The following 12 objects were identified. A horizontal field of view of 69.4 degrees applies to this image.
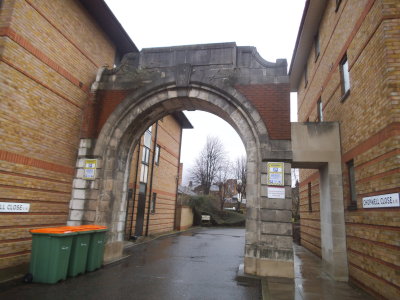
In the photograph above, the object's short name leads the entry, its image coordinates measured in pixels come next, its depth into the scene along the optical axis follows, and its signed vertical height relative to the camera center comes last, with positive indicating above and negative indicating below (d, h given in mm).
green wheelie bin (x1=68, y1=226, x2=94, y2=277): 7039 -1135
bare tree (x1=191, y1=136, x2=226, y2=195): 42000 +6708
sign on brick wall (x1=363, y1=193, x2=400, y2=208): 5200 +383
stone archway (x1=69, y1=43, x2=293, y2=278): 8055 +3041
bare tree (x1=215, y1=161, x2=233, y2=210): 44062 +5369
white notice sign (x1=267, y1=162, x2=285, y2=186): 8164 +1169
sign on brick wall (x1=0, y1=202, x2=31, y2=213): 6770 -116
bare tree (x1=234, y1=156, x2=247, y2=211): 44062 +5901
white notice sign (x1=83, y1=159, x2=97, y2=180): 9180 +1146
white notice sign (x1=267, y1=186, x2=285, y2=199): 8047 +619
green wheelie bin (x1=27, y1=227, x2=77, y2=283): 6344 -1118
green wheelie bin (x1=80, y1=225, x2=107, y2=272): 7738 -1115
